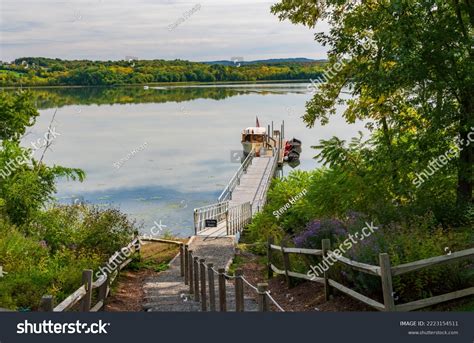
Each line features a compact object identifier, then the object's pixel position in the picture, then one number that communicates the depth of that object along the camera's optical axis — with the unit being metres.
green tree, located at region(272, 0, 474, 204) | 12.87
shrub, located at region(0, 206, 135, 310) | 10.35
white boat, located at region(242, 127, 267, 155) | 53.72
